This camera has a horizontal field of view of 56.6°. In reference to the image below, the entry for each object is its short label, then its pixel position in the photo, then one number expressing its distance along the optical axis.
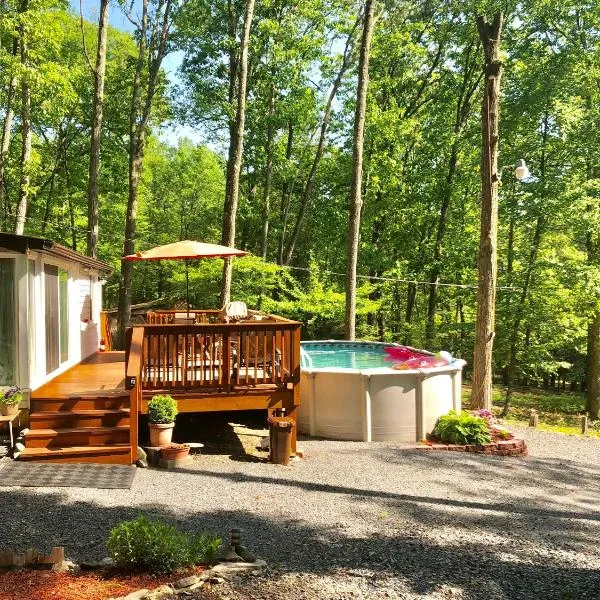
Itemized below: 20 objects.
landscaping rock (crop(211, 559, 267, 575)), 3.63
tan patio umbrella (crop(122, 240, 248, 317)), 9.01
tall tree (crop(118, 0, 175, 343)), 16.82
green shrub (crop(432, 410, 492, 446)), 8.43
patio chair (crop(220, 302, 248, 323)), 9.38
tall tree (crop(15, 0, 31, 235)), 14.52
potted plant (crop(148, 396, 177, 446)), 6.75
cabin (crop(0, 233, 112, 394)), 6.68
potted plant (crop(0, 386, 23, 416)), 6.25
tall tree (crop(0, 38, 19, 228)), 14.48
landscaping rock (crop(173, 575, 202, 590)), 3.32
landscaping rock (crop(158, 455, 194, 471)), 6.61
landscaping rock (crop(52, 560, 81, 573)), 3.53
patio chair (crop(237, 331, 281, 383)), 7.38
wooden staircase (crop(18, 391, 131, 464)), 6.30
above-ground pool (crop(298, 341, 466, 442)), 8.45
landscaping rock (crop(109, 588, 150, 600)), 3.10
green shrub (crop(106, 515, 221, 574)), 3.53
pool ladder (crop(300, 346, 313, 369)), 9.87
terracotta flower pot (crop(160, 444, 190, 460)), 6.64
